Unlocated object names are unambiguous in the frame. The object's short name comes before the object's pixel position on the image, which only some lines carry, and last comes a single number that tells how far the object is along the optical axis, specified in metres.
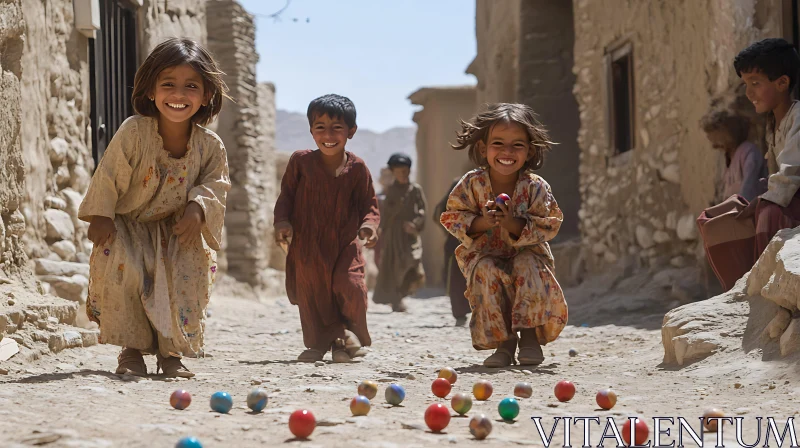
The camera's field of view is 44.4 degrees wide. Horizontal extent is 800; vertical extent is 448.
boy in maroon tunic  5.60
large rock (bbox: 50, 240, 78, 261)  6.37
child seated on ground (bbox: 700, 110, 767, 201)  5.93
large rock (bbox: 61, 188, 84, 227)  6.66
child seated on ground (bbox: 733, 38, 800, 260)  4.91
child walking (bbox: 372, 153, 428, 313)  11.20
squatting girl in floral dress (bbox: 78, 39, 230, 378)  4.26
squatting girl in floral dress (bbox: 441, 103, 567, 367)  4.74
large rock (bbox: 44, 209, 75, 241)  6.27
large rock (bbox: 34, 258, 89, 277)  6.10
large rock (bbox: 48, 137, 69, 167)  6.39
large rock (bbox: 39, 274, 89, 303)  6.18
